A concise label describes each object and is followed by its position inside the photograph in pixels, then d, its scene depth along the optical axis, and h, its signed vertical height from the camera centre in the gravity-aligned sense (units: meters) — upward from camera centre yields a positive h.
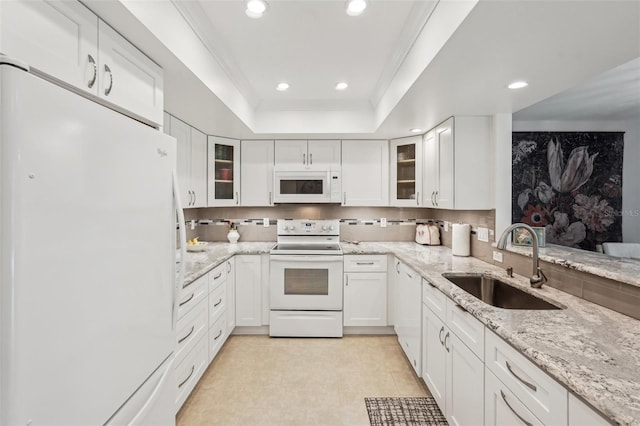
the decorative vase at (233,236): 3.55 -0.30
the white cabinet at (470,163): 2.51 +0.43
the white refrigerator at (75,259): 0.64 -0.13
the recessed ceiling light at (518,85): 1.77 +0.79
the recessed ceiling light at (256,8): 1.53 +1.08
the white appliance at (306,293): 3.01 -0.83
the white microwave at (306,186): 3.36 +0.30
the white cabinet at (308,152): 3.46 +0.70
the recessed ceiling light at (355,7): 1.52 +1.07
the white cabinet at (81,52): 0.84 +0.56
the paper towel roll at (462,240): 2.70 -0.25
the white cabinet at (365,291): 3.06 -0.82
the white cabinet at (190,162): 2.59 +0.47
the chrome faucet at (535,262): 1.73 -0.29
